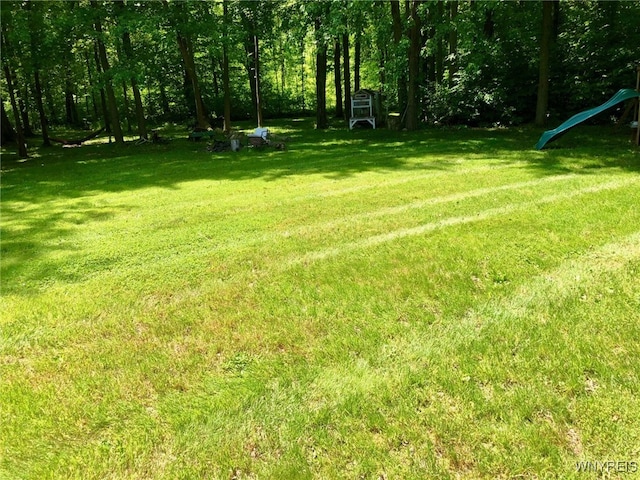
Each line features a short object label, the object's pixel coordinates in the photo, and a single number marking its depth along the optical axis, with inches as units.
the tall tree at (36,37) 606.9
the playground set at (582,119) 390.6
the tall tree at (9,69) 621.3
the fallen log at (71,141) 727.7
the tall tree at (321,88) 674.8
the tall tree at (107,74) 582.6
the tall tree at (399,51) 568.3
